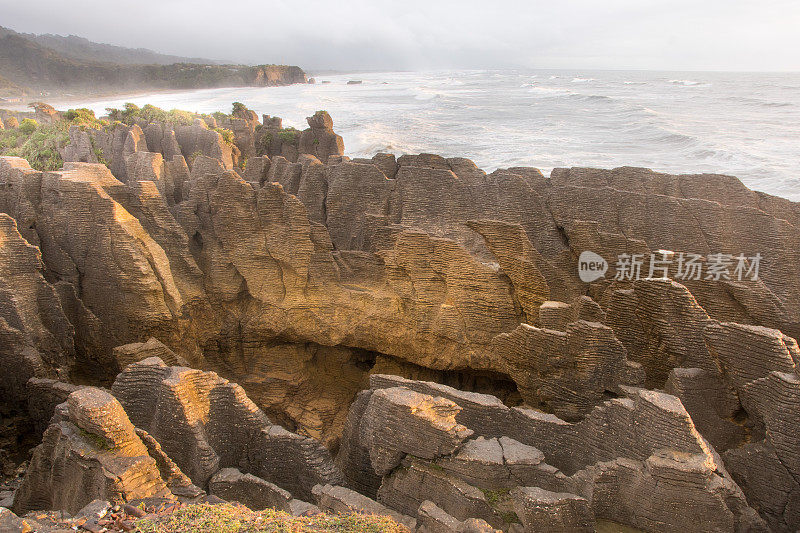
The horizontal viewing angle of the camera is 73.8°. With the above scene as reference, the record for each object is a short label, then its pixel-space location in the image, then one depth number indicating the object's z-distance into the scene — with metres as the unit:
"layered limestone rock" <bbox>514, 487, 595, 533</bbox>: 6.00
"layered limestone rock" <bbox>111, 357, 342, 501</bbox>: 7.41
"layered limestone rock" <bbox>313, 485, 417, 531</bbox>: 6.48
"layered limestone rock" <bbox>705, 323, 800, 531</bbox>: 6.53
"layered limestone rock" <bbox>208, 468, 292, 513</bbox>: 7.04
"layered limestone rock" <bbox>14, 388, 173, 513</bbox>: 6.35
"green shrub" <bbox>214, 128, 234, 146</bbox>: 23.57
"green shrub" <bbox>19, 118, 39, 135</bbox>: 25.89
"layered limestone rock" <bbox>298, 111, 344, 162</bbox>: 22.84
